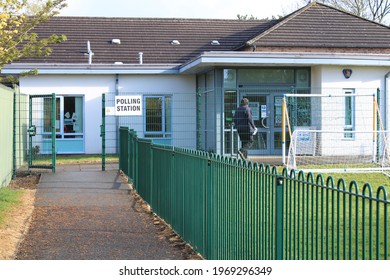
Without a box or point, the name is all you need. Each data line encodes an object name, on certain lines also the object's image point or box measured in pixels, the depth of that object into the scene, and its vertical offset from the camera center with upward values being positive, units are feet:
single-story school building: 79.15 +5.38
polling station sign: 68.03 +1.26
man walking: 68.69 -0.64
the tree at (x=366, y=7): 177.27 +27.99
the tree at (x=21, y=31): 42.96 +5.51
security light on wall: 82.33 +5.14
